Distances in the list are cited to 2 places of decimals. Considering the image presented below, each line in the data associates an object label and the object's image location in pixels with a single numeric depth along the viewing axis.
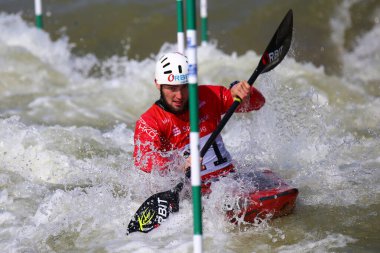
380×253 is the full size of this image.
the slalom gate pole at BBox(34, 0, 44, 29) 20.86
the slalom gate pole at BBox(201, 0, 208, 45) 20.05
